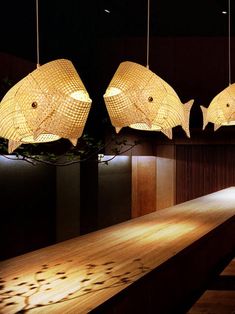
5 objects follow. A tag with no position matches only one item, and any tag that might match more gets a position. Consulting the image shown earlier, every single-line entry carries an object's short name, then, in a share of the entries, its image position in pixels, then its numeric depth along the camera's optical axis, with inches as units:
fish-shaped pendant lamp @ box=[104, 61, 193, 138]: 127.0
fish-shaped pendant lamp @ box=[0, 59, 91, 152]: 101.0
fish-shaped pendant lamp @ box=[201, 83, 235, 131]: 189.3
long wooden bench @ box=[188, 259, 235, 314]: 107.8
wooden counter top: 78.9
